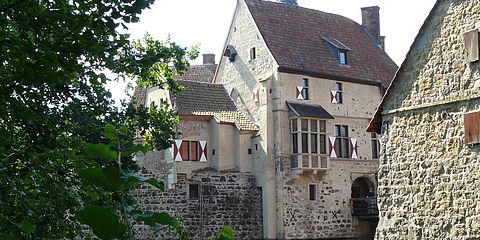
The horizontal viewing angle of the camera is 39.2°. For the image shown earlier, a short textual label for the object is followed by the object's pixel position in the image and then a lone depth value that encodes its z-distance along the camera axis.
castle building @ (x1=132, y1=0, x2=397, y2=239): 27.70
